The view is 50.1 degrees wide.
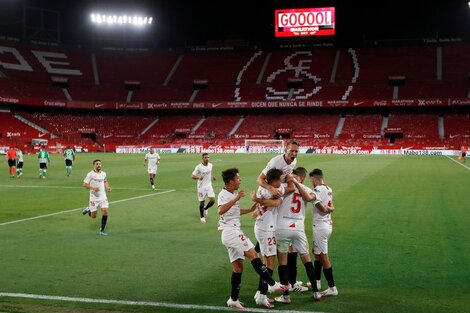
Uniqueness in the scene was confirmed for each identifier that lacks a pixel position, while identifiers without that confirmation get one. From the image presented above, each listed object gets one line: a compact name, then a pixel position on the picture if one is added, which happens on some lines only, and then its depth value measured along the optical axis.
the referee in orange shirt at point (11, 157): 30.16
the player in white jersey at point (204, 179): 15.95
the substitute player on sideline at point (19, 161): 30.19
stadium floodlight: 85.81
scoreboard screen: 77.31
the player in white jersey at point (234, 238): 7.31
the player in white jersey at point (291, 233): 7.64
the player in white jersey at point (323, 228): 7.86
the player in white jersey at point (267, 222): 7.37
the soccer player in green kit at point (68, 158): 30.09
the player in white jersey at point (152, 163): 23.94
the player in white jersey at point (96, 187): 13.45
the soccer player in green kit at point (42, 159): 29.02
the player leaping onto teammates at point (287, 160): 8.05
